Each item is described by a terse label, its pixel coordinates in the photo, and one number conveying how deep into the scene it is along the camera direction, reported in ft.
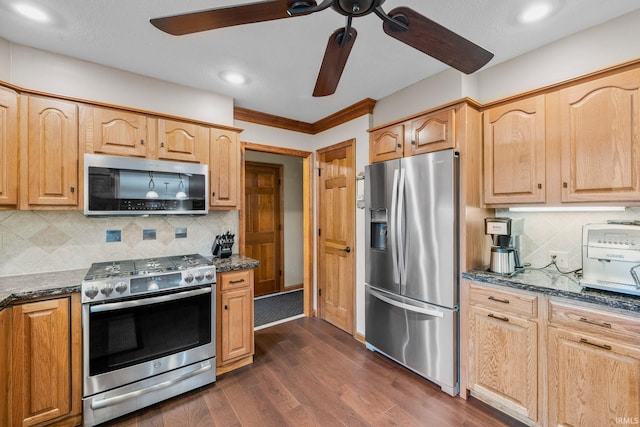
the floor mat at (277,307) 12.19
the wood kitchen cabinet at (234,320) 7.86
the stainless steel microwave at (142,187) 6.80
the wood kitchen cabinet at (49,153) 6.26
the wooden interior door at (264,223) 14.99
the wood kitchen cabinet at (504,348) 5.89
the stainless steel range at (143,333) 6.07
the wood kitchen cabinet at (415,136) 7.32
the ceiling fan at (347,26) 3.62
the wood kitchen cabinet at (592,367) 4.77
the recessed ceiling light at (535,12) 5.24
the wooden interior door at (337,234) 10.50
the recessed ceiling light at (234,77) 7.84
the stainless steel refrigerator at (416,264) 7.04
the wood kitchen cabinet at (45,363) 5.43
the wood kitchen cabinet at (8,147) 5.91
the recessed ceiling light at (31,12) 5.26
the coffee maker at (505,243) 6.68
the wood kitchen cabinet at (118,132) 6.95
